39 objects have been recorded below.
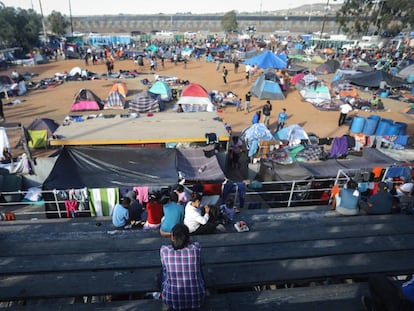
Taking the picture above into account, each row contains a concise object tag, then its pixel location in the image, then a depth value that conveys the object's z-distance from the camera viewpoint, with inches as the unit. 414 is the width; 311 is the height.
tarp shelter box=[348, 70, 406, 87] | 854.5
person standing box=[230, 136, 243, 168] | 472.1
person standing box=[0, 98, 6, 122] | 680.4
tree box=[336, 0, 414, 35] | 2179.8
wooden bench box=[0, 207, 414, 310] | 155.5
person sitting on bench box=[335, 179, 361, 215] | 254.7
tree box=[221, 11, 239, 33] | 3180.6
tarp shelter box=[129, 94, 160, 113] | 733.9
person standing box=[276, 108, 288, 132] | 617.6
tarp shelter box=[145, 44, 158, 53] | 1895.3
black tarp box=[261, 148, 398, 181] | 353.7
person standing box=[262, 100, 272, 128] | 643.5
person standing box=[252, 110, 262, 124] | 585.8
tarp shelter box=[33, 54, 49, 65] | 1555.1
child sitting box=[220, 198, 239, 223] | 249.0
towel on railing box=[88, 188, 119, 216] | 300.5
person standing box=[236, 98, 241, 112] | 800.3
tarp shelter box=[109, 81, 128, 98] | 876.0
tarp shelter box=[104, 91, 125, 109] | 790.5
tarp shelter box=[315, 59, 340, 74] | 1295.5
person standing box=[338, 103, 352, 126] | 677.3
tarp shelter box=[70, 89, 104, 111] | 766.8
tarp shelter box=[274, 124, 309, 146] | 509.7
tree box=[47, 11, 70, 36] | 2229.5
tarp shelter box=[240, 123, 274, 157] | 490.9
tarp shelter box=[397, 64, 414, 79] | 1095.7
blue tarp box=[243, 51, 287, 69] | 916.0
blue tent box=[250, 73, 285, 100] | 924.6
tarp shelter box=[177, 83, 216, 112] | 702.4
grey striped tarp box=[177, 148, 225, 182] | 353.1
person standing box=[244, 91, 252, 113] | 743.1
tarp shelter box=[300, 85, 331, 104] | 876.6
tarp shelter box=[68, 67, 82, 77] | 1150.1
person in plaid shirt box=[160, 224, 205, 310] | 128.4
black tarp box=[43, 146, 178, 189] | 340.5
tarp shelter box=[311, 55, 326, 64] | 1543.4
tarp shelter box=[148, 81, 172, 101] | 848.3
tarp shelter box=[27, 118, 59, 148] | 526.0
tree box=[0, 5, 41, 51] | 1603.1
